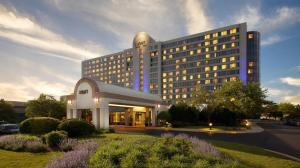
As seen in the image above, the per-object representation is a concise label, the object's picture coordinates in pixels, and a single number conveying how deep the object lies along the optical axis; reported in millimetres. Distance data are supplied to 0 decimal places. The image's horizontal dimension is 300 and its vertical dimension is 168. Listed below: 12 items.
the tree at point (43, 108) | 44969
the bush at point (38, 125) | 23250
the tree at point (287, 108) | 105919
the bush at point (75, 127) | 20625
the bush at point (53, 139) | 13492
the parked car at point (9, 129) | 27069
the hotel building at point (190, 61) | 100000
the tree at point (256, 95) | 58375
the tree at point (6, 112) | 47219
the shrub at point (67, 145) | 12195
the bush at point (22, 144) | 12539
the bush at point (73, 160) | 7159
